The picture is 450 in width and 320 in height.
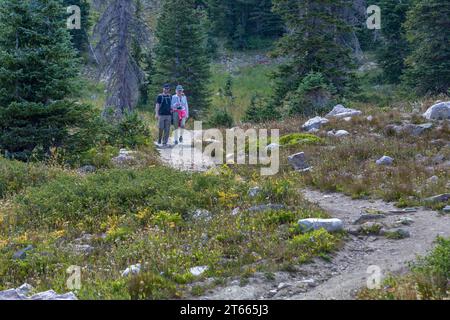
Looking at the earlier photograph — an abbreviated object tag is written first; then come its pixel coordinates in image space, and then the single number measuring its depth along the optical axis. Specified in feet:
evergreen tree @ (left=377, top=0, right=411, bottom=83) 120.47
